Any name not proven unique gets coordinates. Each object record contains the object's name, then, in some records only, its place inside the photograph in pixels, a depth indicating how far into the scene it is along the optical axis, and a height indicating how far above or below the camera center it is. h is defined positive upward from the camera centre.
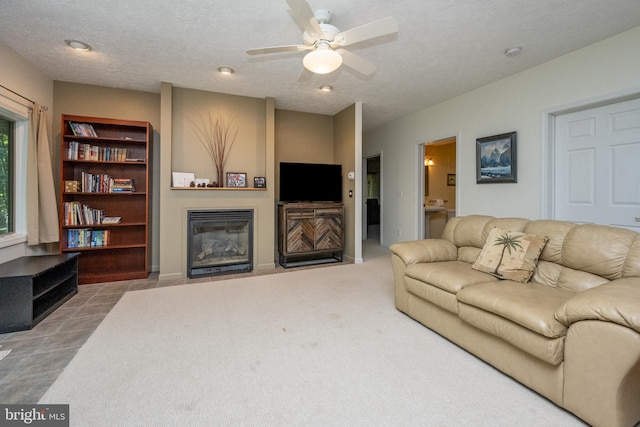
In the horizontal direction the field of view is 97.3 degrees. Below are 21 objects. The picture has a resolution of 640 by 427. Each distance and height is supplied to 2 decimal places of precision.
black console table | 2.37 -0.70
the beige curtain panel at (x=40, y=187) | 3.20 +0.31
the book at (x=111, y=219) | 3.78 -0.08
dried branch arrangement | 4.23 +1.17
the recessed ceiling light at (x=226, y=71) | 3.41 +1.77
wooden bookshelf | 3.63 +0.25
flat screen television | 4.68 +0.54
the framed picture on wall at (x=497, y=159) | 3.60 +0.74
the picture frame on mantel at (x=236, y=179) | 4.34 +0.54
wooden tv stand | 4.52 -0.28
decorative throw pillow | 2.13 -0.33
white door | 2.75 +0.51
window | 3.09 +0.44
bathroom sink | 5.68 +0.09
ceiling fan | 2.01 +1.37
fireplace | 4.05 -0.43
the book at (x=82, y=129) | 3.63 +1.10
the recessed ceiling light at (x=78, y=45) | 2.81 +1.72
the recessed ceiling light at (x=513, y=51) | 2.93 +1.72
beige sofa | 1.27 -0.54
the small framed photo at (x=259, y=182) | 4.42 +0.50
